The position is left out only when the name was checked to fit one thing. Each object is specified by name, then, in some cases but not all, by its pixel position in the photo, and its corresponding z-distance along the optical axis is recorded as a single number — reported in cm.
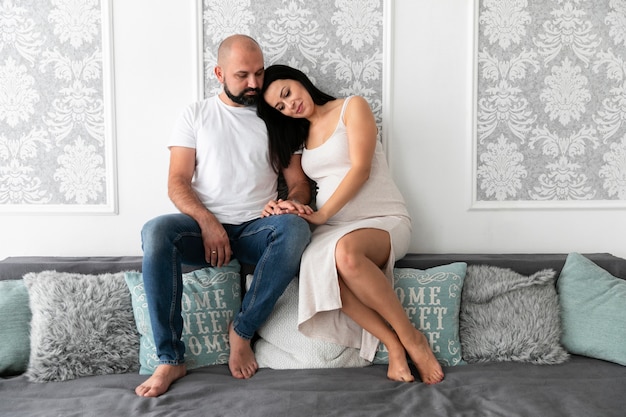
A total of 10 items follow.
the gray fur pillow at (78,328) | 198
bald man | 197
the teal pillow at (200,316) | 206
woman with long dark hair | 203
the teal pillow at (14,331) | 203
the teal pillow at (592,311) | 208
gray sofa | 171
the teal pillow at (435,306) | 211
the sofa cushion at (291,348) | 207
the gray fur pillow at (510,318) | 211
